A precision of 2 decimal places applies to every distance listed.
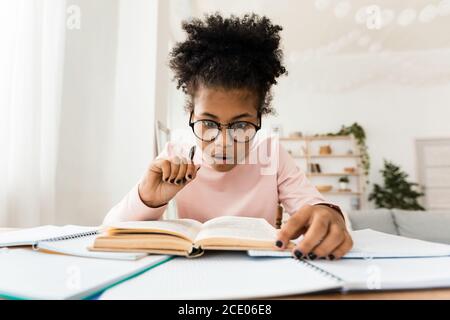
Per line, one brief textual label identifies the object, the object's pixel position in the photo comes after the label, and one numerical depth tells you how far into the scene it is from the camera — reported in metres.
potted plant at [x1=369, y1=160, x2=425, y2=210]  4.77
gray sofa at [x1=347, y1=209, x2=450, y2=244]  2.53
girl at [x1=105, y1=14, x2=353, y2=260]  0.75
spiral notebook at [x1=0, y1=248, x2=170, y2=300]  0.31
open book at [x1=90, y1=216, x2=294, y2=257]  0.48
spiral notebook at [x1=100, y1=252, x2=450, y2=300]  0.31
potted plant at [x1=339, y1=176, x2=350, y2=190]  4.99
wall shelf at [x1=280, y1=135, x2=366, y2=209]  5.01
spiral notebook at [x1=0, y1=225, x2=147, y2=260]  0.47
